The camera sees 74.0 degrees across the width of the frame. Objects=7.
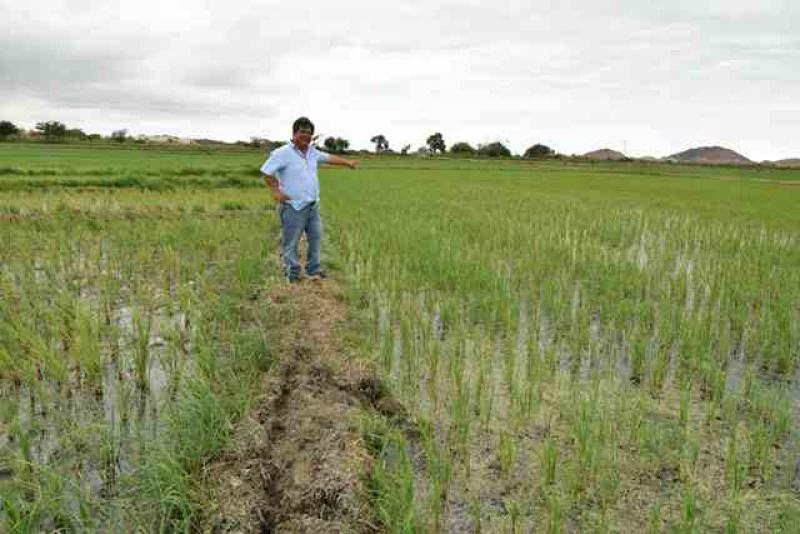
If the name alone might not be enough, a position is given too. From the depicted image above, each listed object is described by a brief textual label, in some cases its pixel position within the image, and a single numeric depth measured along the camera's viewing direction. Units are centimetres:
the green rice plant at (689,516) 176
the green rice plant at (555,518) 177
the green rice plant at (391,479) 179
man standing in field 452
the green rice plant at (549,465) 211
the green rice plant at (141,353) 293
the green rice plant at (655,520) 182
